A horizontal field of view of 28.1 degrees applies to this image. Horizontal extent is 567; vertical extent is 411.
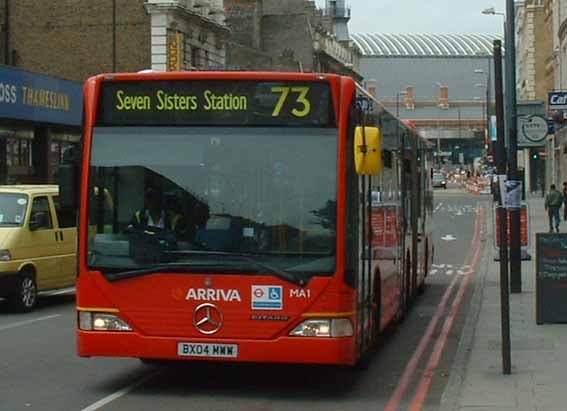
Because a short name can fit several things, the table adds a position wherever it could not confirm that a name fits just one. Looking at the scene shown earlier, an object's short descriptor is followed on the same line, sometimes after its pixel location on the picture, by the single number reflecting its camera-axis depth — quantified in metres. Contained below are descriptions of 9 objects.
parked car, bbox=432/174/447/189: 93.93
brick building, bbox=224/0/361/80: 79.25
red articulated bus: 9.97
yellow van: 17.80
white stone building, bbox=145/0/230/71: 48.41
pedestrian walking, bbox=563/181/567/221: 45.62
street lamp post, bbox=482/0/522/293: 18.74
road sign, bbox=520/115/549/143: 20.42
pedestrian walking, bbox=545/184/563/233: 38.88
